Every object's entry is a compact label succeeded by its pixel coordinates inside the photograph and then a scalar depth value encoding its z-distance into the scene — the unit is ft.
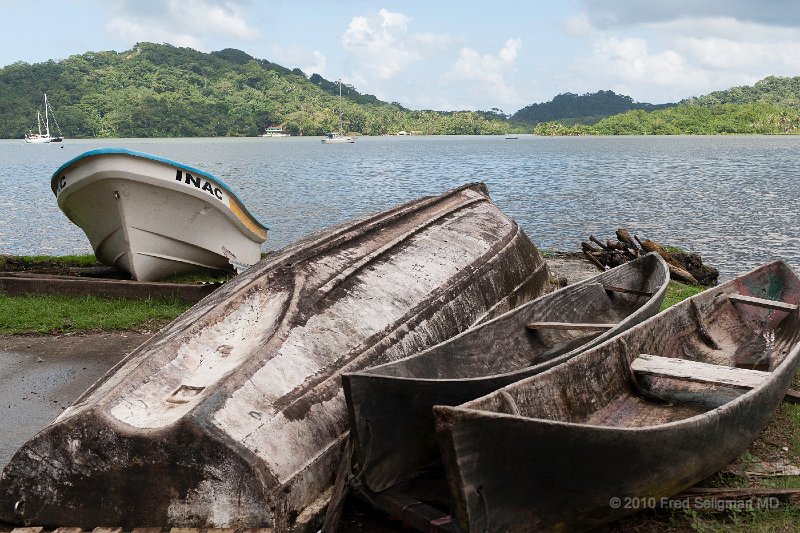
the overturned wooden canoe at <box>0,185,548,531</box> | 14.20
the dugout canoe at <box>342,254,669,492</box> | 15.01
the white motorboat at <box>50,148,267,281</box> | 33.19
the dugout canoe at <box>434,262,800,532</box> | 12.46
